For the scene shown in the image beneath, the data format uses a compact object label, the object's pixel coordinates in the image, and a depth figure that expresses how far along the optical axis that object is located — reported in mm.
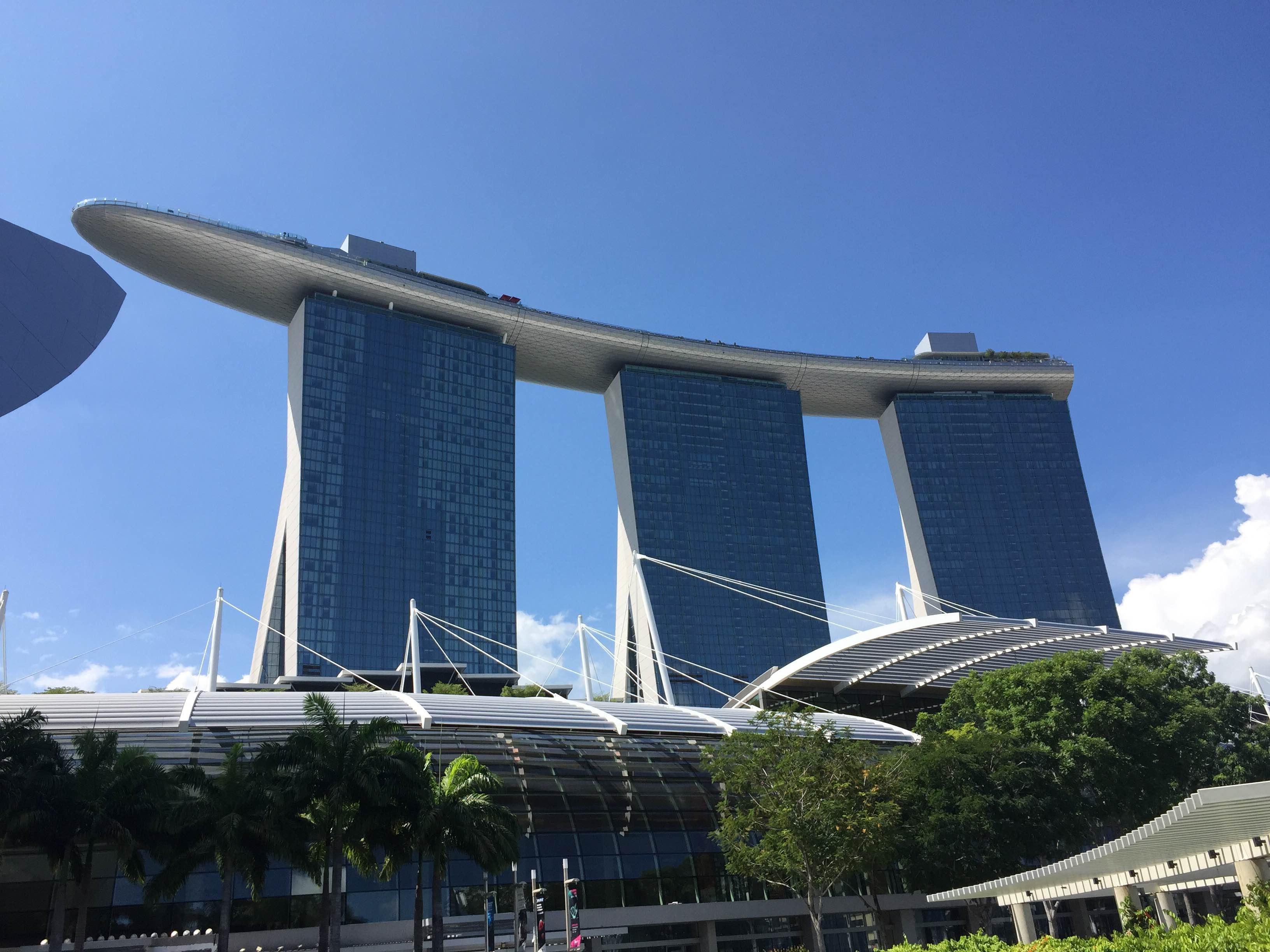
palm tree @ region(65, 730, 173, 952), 40750
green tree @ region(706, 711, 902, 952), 46938
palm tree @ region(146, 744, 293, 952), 40125
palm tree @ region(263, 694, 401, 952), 39094
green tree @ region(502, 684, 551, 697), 121812
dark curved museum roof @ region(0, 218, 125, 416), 22938
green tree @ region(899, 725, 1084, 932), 57000
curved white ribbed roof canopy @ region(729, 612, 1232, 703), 85875
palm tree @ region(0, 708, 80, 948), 39656
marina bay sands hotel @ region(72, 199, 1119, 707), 161750
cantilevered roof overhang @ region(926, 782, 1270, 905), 25531
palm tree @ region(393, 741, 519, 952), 40344
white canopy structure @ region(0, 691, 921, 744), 50594
